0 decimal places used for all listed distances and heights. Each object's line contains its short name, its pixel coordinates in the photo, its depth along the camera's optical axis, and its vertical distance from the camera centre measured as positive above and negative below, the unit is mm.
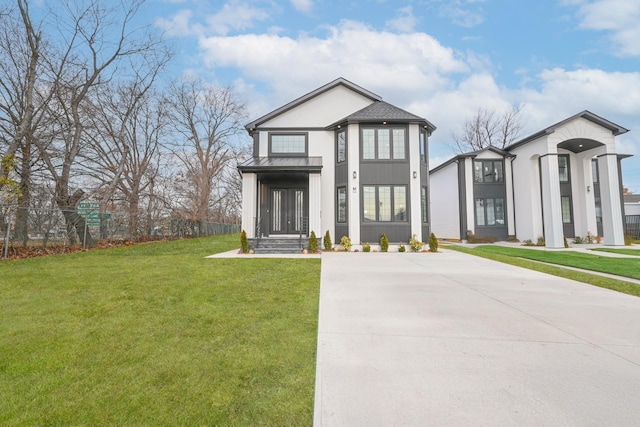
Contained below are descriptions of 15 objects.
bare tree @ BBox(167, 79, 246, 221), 27622 +9991
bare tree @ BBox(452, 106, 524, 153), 30141 +10562
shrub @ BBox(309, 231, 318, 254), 11805 -522
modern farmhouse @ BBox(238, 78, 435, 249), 12695 +2518
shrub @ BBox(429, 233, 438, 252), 12281 -581
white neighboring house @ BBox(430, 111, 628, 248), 15406 +2513
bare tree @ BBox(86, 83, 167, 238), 17406 +5914
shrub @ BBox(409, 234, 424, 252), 12328 -587
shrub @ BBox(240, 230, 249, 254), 11594 -492
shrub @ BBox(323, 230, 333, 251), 12438 -474
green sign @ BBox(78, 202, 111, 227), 13214 +912
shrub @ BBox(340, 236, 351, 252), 12422 -541
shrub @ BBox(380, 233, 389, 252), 12169 -561
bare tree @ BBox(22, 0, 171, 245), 13547 +8174
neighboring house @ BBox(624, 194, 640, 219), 25572 +1749
